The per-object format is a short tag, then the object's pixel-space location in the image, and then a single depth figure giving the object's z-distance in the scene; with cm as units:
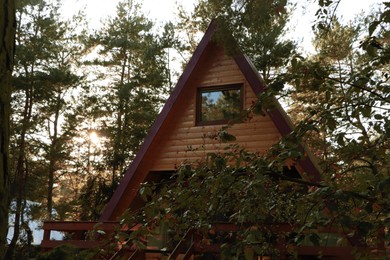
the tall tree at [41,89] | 1802
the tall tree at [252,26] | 505
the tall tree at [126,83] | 1911
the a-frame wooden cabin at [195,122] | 875
